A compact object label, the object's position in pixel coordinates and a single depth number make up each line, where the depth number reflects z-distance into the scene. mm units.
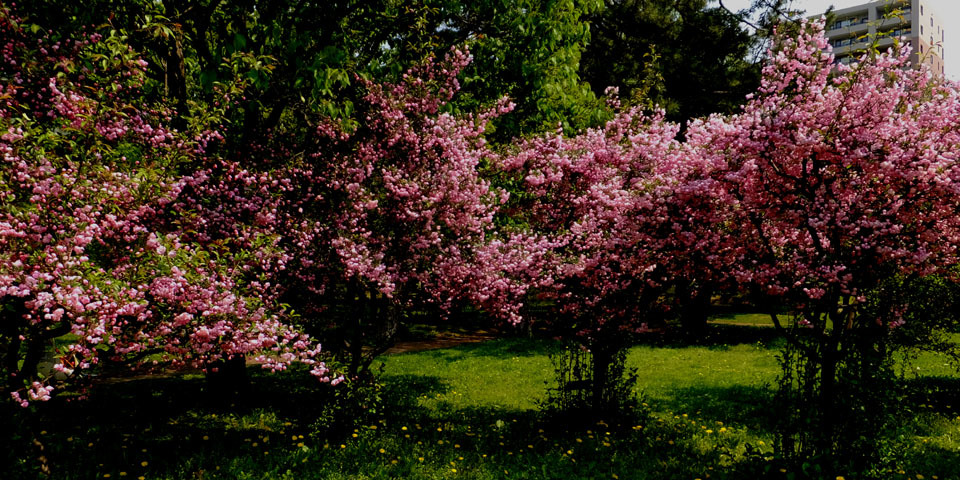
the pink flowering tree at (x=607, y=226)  7805
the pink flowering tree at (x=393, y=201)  7781
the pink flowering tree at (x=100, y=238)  4574
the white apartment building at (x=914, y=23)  78250
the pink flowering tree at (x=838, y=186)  6145
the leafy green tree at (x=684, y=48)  23547
